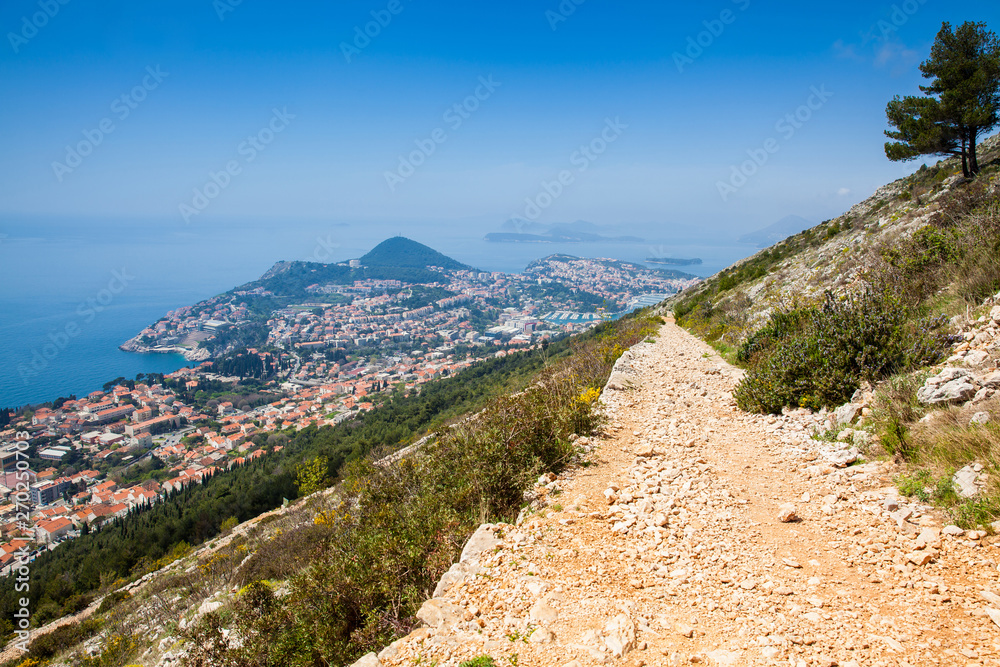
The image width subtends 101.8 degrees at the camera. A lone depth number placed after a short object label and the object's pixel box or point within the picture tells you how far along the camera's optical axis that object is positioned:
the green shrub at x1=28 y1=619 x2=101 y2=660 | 9.91
